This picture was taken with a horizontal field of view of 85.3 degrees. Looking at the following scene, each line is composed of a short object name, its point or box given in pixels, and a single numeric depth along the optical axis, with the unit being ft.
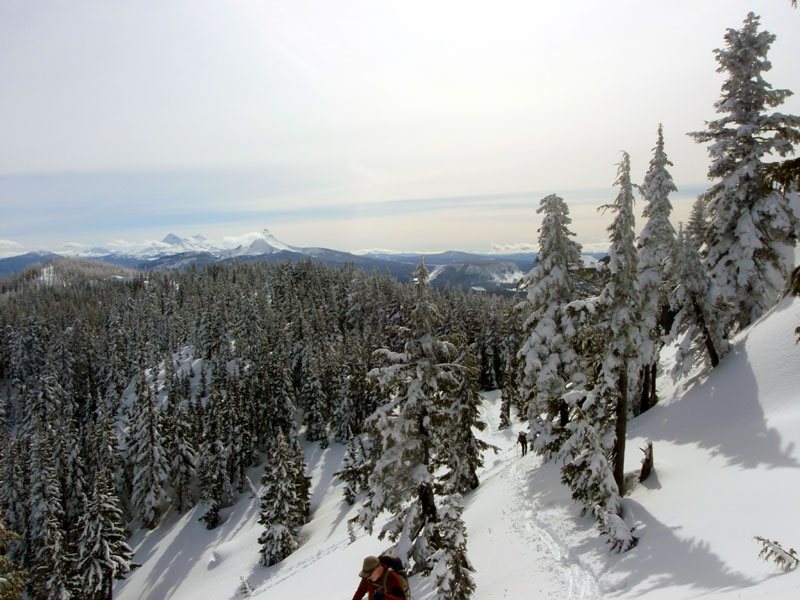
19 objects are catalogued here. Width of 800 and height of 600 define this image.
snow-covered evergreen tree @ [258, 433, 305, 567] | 123.75
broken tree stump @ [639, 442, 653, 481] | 53.98
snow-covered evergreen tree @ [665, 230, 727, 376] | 72.02
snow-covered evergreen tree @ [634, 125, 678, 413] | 50.98
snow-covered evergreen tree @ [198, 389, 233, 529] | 168.45
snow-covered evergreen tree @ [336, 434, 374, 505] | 51.83
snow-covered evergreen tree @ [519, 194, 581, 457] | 64.44
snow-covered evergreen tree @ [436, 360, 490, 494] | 81.97
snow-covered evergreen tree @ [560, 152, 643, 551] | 47.21
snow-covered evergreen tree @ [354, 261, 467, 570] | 45.68
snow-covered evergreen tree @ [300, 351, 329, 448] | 202.08
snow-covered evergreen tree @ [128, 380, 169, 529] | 177.68
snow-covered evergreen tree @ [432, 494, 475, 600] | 38.34
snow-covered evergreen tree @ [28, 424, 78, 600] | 111.04
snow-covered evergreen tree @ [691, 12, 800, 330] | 69.56
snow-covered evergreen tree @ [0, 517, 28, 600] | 46.11
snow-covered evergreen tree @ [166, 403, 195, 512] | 185.68
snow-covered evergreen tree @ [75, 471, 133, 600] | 117.29
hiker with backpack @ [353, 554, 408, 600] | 22.44
